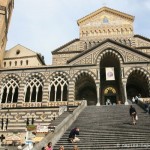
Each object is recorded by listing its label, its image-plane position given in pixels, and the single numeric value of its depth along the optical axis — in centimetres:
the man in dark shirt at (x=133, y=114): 1779
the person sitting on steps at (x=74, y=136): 1446
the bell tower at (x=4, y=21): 3618
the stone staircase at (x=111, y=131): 1377
